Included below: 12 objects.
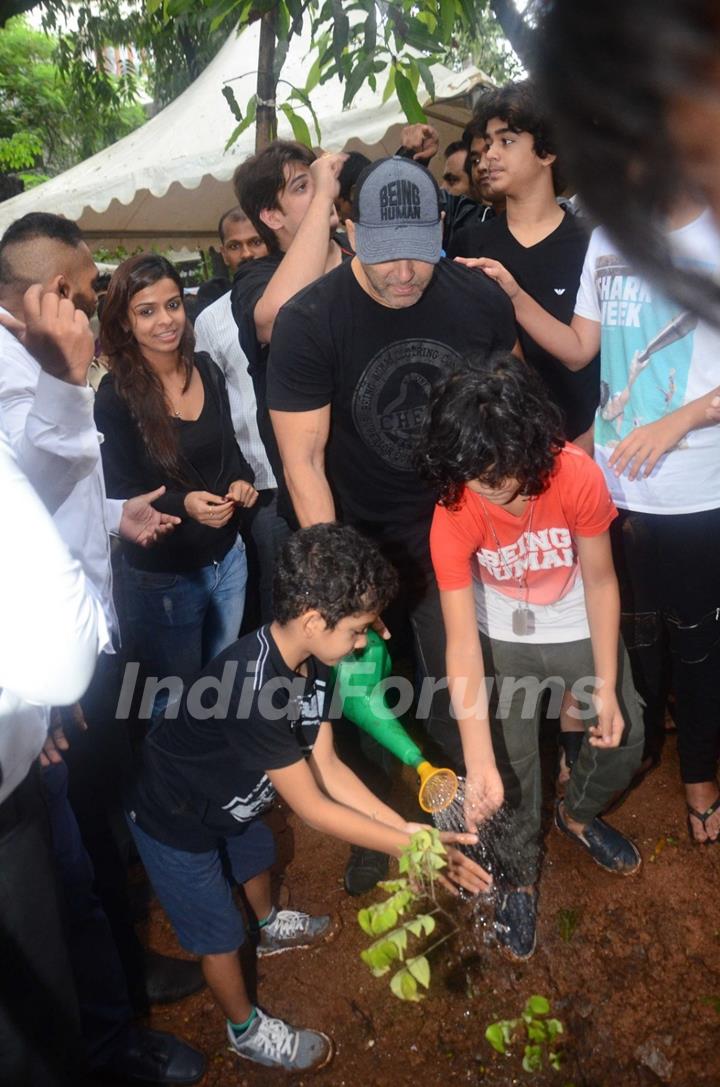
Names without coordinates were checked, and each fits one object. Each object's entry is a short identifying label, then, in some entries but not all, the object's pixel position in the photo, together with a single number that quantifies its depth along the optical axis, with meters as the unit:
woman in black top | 3.02
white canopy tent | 6.68
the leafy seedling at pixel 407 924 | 1.90
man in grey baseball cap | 2.42
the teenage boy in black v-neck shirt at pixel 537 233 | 2.99
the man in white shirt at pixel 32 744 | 1.33
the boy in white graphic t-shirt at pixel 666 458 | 2.45
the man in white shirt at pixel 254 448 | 3.38
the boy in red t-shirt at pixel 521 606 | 2.18
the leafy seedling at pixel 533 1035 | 2.19
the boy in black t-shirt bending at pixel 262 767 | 2.06
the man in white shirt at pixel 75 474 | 1.93
